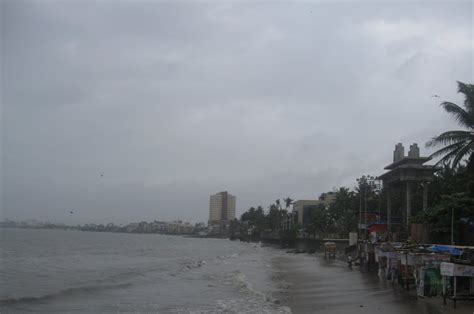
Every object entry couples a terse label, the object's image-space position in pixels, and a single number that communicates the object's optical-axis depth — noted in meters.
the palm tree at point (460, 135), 22.11
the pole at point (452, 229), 17.97
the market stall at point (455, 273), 13.70
